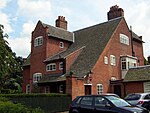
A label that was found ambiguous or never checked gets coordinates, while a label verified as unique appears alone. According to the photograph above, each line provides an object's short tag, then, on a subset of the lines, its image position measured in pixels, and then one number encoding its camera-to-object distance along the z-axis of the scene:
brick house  31.03
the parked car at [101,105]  12.30
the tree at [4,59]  27.80
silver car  18.19
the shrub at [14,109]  10.09
